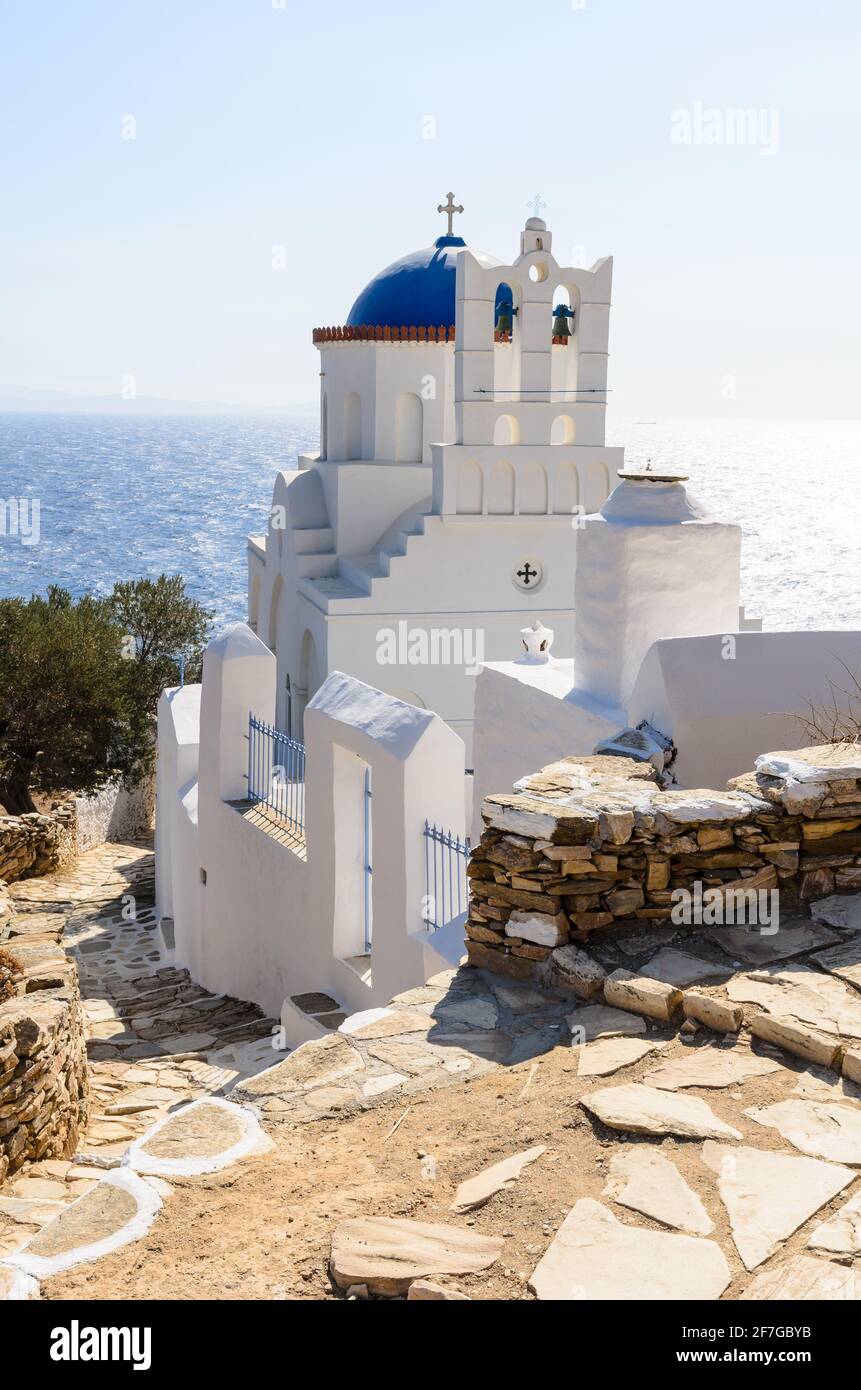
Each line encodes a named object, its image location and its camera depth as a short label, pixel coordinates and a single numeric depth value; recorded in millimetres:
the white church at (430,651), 7566
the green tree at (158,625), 23750
